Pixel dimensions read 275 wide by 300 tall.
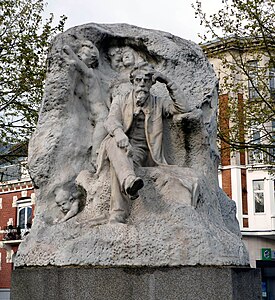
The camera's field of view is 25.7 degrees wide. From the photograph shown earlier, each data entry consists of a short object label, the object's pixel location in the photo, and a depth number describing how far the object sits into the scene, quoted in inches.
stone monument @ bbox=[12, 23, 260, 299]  225.5
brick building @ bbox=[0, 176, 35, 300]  1206.3
